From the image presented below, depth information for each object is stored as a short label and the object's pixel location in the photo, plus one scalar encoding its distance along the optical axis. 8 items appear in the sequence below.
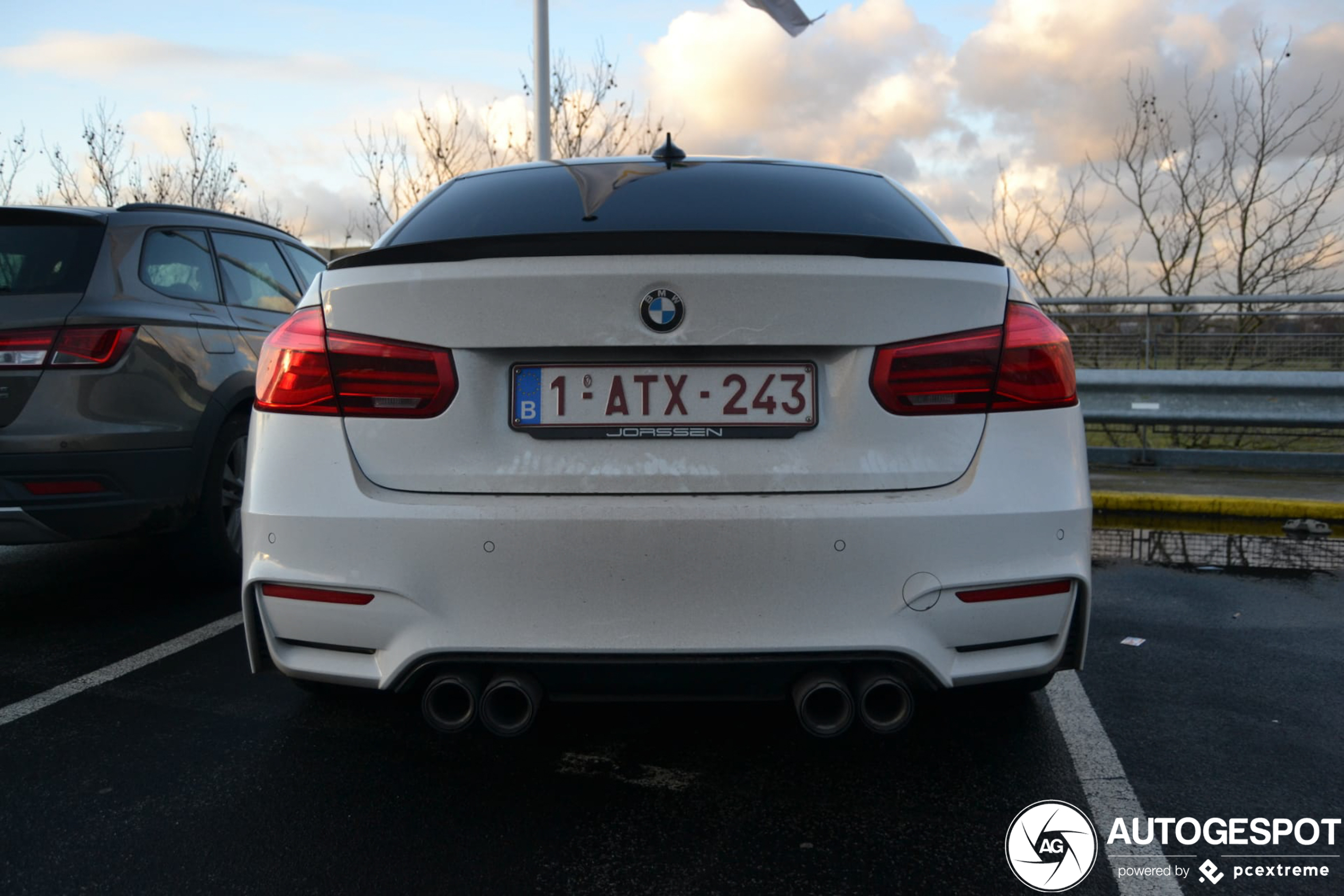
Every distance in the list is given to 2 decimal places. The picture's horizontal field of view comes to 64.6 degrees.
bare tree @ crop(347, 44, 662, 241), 15.42
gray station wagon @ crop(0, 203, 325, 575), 3.67
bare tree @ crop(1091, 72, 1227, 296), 11.04
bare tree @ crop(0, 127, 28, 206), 16.16
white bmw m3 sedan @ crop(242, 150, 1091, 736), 2.04
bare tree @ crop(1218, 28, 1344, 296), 10.50
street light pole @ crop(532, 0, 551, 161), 10.54
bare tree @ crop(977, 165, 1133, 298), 11.12
